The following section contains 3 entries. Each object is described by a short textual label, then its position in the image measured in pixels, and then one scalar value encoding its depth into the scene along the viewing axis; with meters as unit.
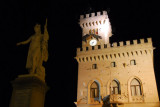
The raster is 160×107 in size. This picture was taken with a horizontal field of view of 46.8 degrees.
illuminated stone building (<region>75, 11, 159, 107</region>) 21.56
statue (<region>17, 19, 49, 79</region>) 7.05
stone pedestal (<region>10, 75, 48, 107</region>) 6.23
